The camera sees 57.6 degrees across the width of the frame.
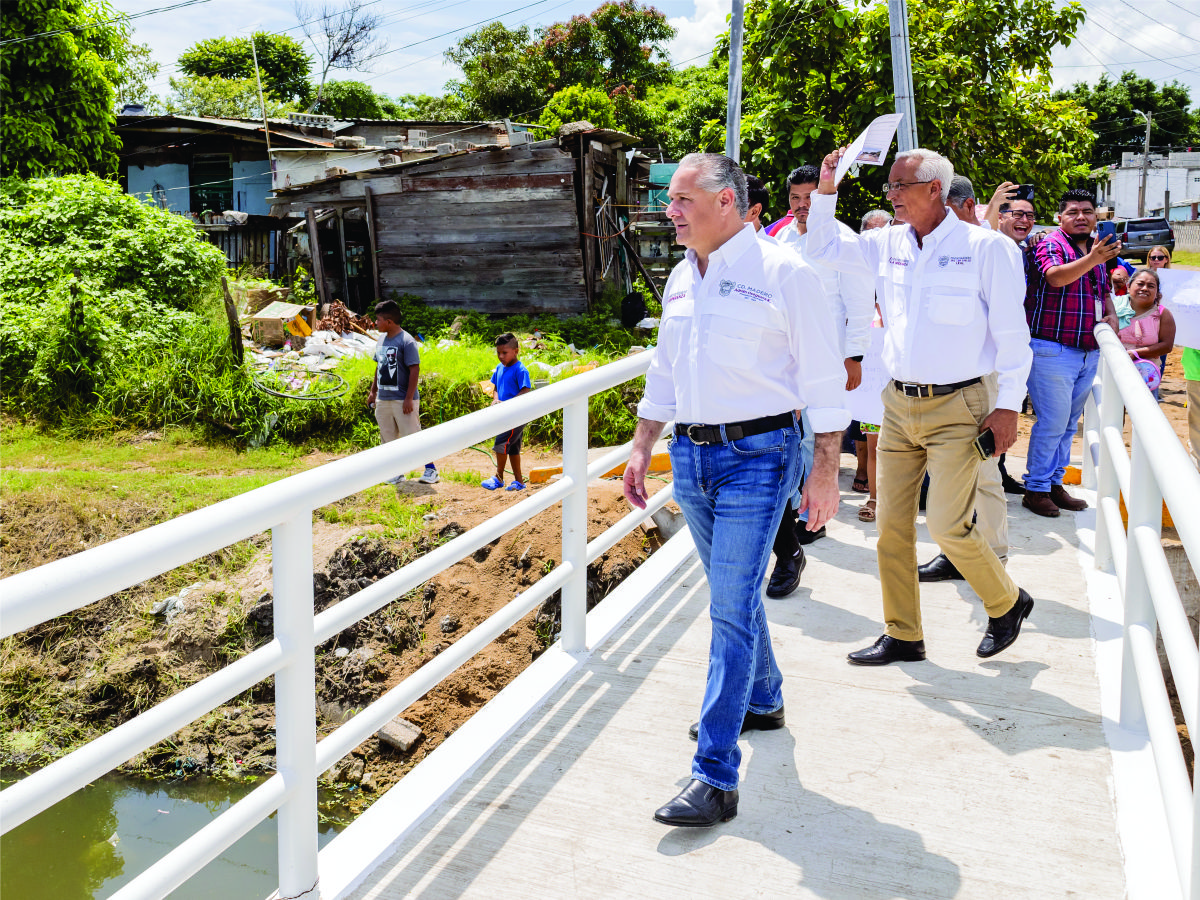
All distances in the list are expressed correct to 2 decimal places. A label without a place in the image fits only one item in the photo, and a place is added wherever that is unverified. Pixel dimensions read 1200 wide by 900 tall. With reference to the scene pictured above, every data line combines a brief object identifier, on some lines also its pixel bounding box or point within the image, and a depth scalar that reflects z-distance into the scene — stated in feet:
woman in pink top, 24.16
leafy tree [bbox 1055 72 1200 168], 208.44
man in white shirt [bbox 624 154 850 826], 10.11
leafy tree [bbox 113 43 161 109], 158.20
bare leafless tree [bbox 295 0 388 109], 186.60
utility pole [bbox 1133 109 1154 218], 166.39
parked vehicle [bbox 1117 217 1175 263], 97.35
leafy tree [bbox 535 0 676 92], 149.38
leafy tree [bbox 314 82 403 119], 180.86
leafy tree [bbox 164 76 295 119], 169.99
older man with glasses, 13.14
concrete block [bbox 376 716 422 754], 22.62
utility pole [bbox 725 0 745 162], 38.42
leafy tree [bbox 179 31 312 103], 189.57
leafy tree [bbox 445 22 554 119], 148.56
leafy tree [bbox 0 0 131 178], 65.92
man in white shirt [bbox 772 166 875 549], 16.47
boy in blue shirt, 30.25
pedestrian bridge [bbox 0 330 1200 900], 7.70
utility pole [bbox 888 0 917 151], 32.07
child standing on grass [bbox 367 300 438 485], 33.24
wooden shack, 59.36
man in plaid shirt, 20.66
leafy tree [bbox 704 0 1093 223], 43.68
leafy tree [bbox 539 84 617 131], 126.31
